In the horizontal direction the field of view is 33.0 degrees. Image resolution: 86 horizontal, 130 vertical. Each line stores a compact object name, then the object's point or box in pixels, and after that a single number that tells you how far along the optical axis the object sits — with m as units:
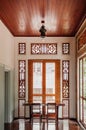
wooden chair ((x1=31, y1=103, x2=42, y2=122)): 4.73
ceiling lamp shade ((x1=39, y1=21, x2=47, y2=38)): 3.45
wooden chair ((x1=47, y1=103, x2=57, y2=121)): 4.69
